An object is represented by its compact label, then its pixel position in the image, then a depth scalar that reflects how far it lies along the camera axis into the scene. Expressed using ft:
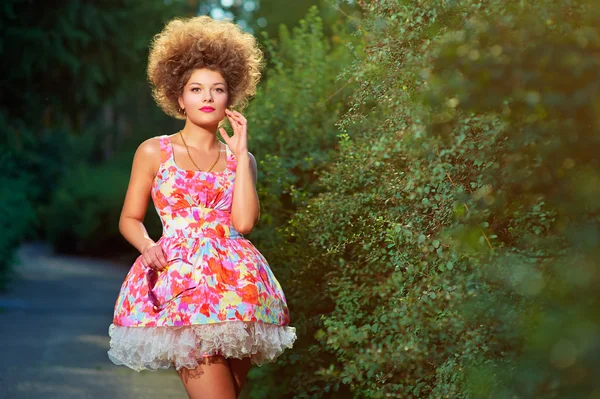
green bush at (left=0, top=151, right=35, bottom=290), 48.52
